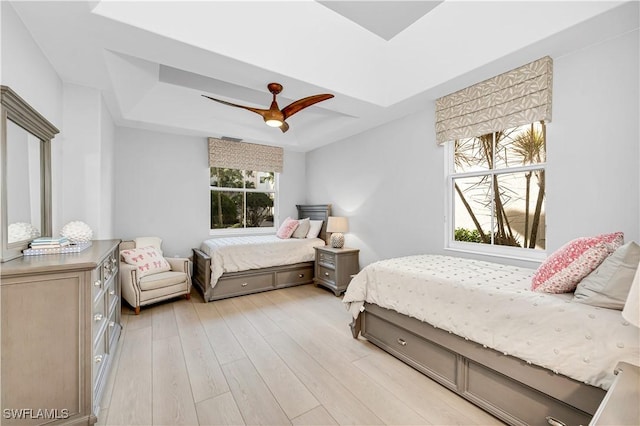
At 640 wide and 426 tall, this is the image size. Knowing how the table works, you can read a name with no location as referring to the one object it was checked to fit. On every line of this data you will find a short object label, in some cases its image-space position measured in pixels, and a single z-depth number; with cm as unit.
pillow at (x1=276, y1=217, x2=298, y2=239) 483
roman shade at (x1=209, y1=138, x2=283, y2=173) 475
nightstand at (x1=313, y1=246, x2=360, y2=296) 411
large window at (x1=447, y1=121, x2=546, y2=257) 257
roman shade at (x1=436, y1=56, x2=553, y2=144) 231
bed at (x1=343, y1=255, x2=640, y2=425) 130
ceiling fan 278
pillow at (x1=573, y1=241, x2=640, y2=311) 133
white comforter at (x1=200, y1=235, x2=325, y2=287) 384
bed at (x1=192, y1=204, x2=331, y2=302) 383
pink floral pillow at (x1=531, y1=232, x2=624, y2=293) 154
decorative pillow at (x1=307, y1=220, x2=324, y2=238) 489
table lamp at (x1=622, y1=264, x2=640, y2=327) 64
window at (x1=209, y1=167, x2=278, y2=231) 502
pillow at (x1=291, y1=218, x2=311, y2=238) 486
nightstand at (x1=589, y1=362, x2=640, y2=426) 71
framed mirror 161
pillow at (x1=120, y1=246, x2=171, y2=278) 350
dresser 137
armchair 329
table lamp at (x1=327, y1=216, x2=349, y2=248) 440
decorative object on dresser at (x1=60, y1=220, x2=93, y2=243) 226
